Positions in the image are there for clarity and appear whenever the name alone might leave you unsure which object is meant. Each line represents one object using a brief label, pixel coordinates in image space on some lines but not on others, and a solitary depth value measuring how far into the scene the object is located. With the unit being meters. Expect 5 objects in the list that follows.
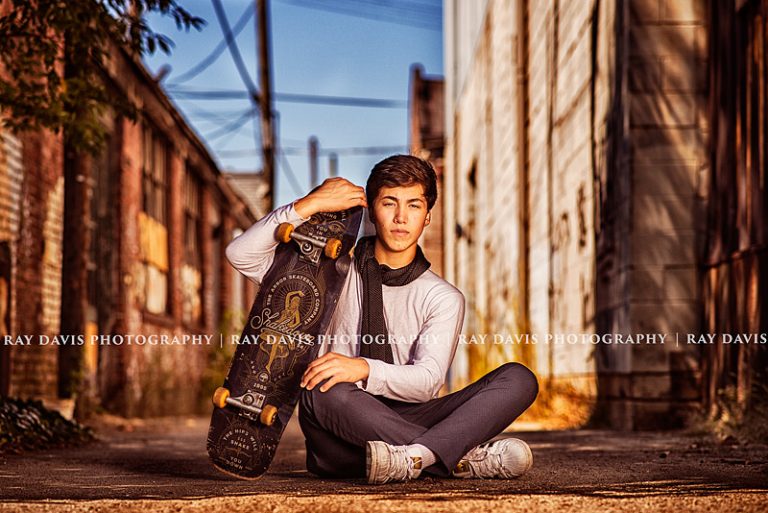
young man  3.59
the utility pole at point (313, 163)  41.41
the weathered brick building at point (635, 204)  6.67
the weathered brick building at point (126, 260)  8.56
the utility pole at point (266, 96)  16.95
